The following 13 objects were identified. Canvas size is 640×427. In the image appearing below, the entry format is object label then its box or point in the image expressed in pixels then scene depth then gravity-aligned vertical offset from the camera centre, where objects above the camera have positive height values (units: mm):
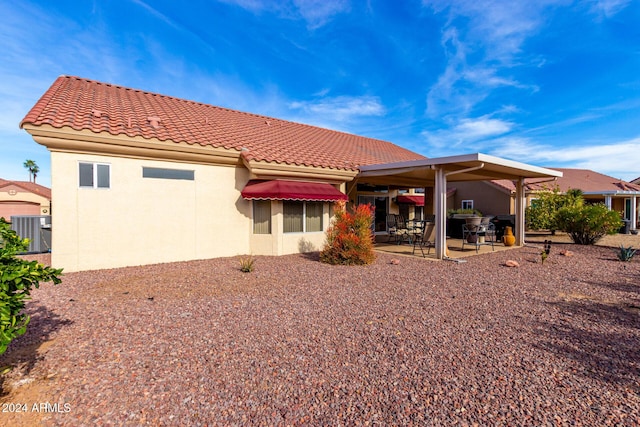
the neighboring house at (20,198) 36856 +2030
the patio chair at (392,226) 16031 -583
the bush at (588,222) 16141 -330
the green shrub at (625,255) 11805 -1465
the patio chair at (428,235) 14328 -957
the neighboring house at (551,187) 29312 +2058
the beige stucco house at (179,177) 9367 +1391
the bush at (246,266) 9477 -1550
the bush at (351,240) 10805 -879
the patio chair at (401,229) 15304 -672
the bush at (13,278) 2857 -643
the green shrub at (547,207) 20484 +572
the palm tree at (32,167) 71050 +10636
